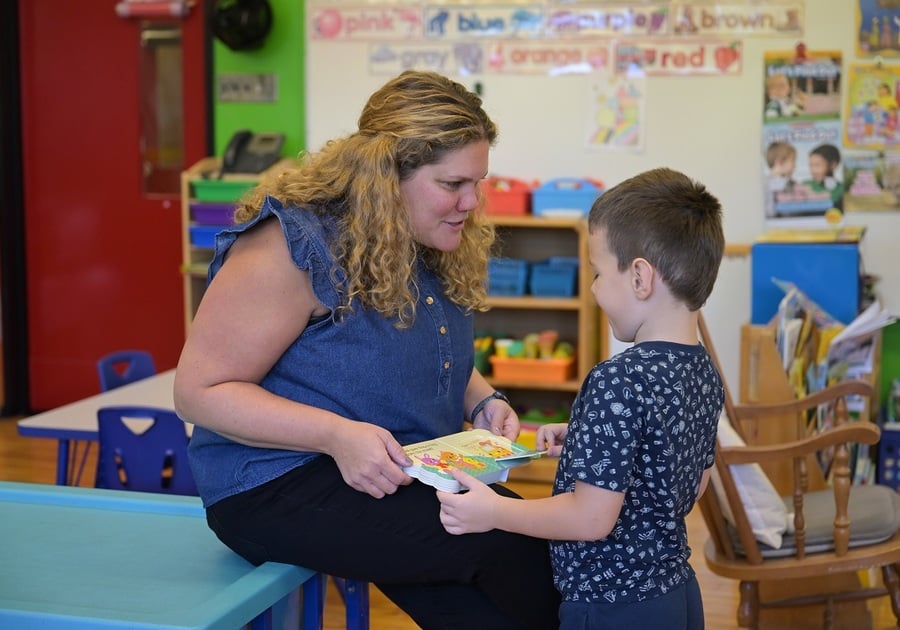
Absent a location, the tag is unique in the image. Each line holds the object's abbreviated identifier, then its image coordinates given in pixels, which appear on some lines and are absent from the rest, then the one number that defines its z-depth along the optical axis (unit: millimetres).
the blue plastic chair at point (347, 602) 1896
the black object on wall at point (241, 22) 4914
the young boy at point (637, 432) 1596
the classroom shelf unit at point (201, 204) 4898
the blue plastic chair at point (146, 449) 2812
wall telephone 4941
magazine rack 3283
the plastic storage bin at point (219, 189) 4904
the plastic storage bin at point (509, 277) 4820
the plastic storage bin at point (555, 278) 4754
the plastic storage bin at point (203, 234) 4898
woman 1743
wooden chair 2602
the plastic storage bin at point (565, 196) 4668
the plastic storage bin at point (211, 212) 4887
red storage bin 4742
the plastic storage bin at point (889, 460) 4133
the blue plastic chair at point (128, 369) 3592
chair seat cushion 2711
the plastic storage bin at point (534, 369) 4699
